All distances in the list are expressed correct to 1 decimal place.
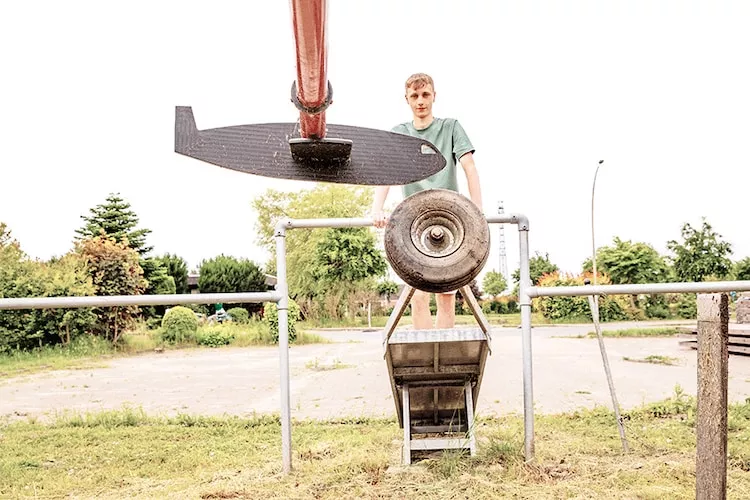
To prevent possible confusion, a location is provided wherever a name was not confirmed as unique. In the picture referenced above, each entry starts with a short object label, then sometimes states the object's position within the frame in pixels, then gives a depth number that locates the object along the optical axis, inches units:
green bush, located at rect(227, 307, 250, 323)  745.1
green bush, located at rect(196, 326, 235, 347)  588.1
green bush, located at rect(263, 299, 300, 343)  558.6
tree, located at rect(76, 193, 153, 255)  956.6
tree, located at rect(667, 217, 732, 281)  885.8
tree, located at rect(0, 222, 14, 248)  579.5
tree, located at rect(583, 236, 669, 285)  842.2
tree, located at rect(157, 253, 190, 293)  1100.5
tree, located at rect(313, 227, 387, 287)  863.1
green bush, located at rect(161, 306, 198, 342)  590.2
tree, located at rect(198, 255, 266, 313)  1058.7
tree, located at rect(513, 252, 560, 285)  1127.6
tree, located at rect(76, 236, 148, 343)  581.0
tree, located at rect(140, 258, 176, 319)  943.0
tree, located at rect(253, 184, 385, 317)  869.2
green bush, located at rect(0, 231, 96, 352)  507.2
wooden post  90.3
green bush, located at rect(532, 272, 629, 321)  760.7
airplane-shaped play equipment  84.3
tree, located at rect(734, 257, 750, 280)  907.4
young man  138.3
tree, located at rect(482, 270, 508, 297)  1486.3
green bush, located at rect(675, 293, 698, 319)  814.5
